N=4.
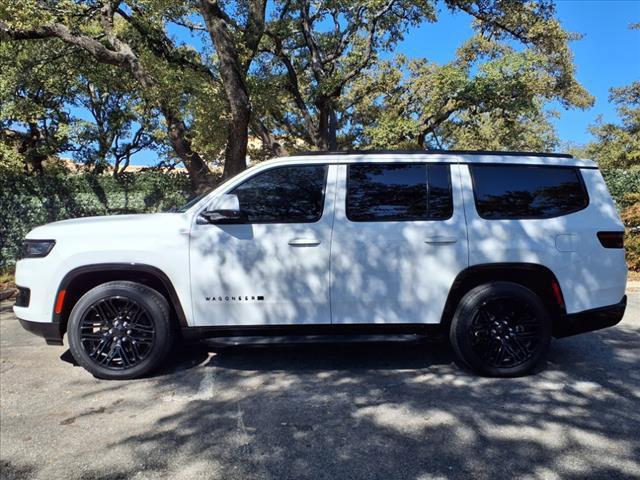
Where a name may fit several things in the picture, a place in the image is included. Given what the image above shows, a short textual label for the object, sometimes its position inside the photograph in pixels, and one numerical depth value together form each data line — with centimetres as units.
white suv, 418
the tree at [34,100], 1155
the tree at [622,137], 1957
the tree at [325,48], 1359
